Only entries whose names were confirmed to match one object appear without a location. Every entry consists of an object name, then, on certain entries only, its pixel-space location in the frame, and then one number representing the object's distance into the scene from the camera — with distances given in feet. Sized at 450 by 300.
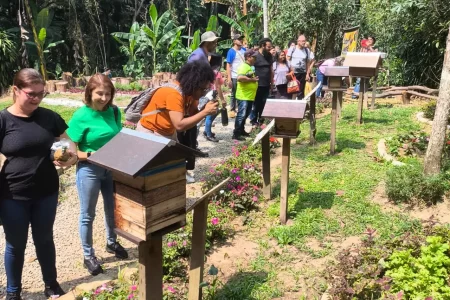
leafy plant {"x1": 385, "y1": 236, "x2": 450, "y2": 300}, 9.61
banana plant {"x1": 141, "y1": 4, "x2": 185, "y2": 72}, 51.19
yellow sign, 38.01
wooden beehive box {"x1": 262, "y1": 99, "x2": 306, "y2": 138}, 14.28
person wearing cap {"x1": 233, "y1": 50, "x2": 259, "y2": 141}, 22.72
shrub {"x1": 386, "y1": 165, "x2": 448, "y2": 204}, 15.12
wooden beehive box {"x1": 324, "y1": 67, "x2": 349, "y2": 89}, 21.24
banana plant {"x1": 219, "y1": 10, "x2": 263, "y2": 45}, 57.31
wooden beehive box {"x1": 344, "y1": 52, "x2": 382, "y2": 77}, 24.34
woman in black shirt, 9.37
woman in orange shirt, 10.85
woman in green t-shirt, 10.85
